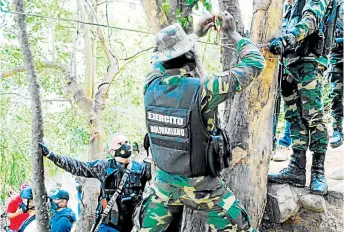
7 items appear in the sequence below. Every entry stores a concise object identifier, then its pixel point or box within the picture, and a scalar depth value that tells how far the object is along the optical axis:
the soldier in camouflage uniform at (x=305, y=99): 3.13
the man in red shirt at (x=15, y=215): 4.54
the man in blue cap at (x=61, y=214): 3.64
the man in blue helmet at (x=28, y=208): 3.94
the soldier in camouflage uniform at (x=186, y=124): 2.19
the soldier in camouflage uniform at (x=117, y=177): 3.42
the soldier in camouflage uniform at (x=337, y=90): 4.46
